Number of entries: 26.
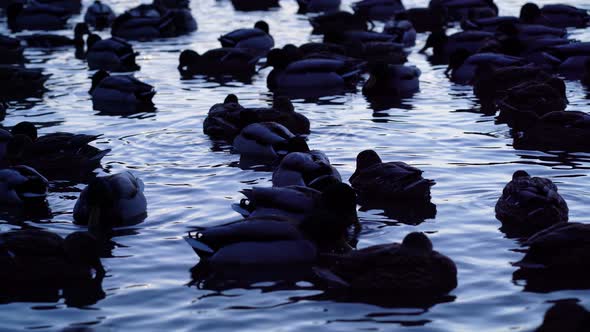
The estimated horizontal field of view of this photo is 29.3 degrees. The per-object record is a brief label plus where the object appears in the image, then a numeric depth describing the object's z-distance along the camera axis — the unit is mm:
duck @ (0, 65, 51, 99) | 22031
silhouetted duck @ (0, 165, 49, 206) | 13457
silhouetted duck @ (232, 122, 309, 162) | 15664
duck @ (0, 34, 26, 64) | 25797
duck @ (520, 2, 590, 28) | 27628
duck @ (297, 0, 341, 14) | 32906
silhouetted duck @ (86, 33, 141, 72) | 25141
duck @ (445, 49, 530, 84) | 21547
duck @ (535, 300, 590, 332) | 8719
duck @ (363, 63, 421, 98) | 20875
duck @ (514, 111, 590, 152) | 15727
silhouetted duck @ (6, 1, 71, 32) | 31766
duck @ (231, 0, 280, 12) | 33750
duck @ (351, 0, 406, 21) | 31500
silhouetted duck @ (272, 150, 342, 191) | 12969
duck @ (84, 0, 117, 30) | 31391
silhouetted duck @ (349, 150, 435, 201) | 13156
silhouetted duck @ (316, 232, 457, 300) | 9781
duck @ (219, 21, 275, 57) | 26031
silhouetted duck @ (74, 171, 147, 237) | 12289
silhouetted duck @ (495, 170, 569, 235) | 11602
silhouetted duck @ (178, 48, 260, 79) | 24016
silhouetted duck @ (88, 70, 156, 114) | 20656
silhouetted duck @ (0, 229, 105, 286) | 10391
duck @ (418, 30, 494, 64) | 25000
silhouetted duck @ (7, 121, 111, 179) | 15180
